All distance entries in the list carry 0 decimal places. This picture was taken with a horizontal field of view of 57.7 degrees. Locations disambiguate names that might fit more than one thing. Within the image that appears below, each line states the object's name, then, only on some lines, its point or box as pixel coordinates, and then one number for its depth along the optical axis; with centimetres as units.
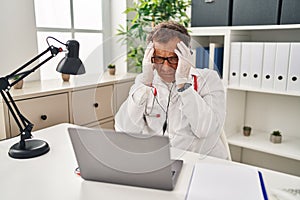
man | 80
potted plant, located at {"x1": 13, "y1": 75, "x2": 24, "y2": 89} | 170
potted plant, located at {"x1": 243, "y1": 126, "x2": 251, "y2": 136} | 211
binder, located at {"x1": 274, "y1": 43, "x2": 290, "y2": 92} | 172
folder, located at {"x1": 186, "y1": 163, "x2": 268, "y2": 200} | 76
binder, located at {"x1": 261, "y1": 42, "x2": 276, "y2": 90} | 178
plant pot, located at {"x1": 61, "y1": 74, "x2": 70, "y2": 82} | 195
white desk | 81
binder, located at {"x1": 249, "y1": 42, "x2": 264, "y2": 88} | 182
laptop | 74
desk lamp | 106
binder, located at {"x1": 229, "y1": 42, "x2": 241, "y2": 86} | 190
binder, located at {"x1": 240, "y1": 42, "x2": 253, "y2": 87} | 186
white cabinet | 90
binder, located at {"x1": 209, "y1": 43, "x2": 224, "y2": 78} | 187
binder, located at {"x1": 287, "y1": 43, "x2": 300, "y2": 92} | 169
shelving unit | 189
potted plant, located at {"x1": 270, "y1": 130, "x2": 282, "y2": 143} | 195
